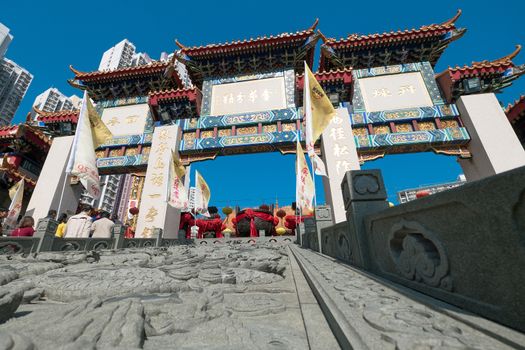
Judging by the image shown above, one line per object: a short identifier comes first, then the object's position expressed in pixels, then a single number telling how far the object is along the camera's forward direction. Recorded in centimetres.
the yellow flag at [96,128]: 649
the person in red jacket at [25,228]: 465
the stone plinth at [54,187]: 930
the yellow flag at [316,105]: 574
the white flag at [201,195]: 1002
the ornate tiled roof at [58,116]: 1121
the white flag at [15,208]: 1021
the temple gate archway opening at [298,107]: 907
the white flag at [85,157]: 562
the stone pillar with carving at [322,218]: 494
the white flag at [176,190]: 794
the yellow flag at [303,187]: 690
